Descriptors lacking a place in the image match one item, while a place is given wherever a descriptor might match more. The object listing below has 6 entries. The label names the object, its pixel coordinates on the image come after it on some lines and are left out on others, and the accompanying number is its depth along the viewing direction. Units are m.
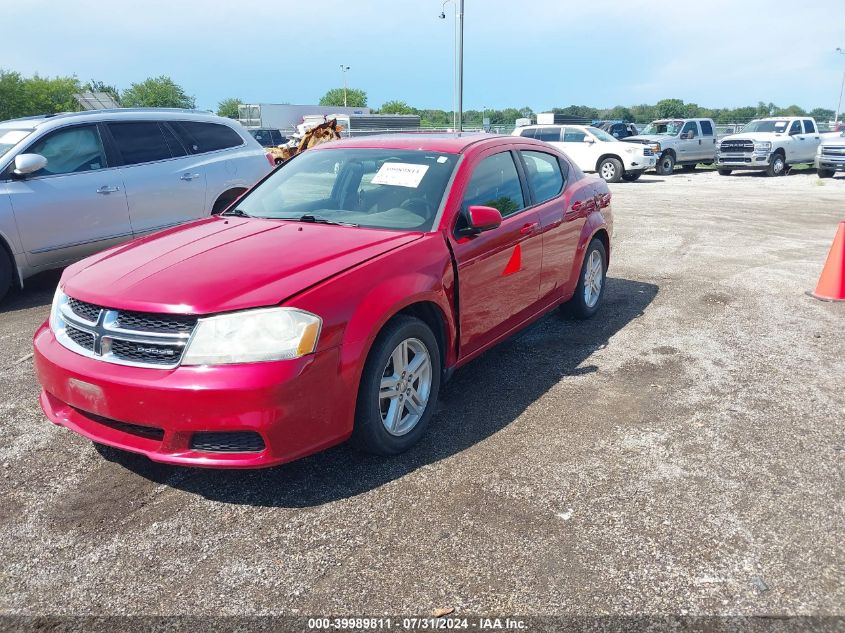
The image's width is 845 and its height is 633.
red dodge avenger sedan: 2.86
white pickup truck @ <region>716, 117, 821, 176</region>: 23.05
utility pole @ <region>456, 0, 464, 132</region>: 24.92
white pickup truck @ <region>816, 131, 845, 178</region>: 21.34
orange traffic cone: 6.56
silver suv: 6.44
